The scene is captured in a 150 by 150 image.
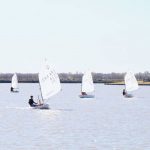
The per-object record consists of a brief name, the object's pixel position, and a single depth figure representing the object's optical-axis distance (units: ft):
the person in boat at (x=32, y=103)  270.26
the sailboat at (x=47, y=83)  264.11
